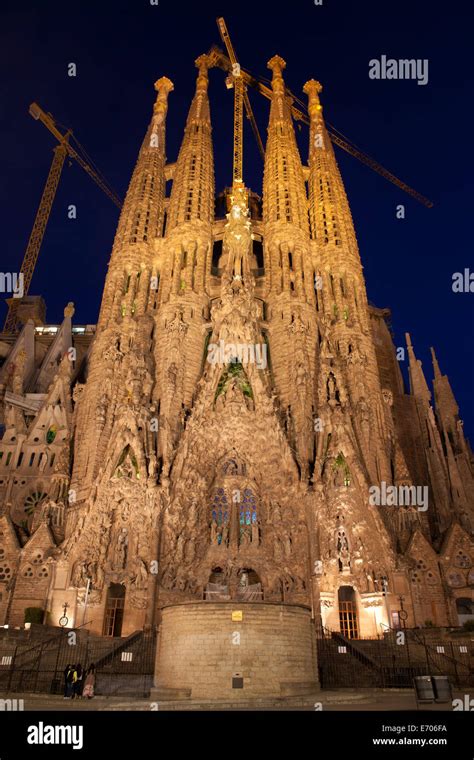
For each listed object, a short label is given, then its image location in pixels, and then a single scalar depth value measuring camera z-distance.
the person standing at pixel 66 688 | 15.37
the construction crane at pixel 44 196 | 66.81
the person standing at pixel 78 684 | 15.98
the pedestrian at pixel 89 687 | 15.79
